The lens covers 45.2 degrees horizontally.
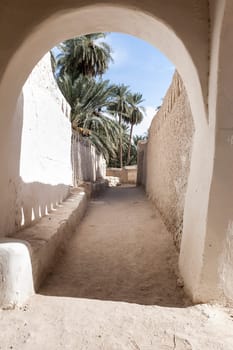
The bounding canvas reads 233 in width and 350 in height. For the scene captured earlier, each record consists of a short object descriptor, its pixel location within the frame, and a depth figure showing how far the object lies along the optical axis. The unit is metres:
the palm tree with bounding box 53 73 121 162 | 13.42
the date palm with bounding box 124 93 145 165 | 28.61
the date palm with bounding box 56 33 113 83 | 17.89
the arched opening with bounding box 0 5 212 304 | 2.24
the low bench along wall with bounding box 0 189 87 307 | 1.99
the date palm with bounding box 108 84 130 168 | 25.69
